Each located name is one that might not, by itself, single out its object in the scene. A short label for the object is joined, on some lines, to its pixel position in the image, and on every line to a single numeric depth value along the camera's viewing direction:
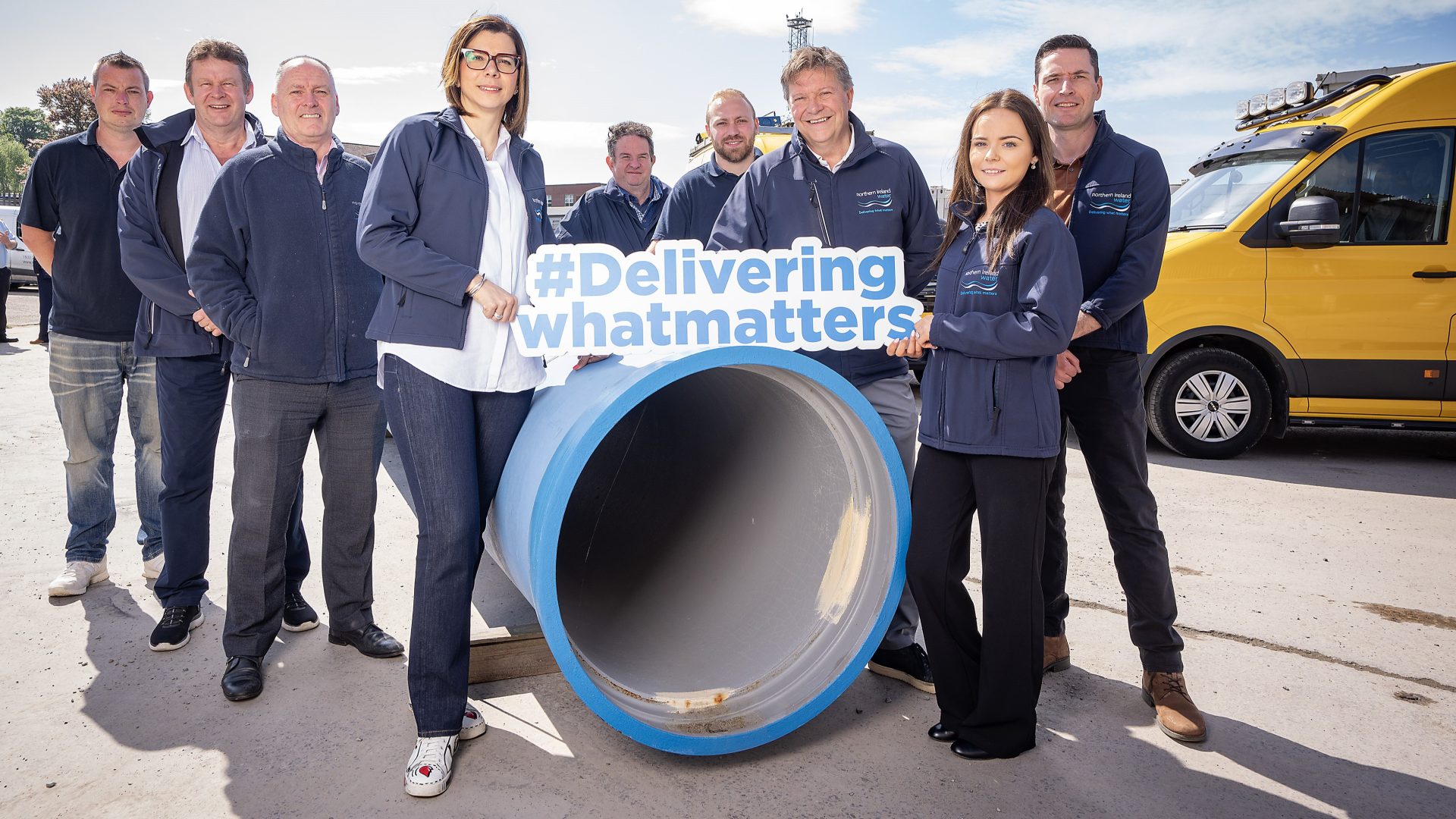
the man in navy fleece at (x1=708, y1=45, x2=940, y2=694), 3.09
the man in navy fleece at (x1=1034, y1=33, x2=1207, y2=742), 2.77
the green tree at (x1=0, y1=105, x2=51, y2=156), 88.25
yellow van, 5.75
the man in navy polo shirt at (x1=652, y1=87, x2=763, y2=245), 4.35
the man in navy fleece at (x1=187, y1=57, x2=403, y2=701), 2.94
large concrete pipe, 2.44
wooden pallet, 3.06
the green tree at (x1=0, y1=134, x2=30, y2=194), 73.71
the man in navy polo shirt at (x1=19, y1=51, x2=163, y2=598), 3.68
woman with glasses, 2.44
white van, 16.83
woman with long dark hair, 2.46
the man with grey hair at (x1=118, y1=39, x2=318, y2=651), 3.29
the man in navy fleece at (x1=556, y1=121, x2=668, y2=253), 5.04
